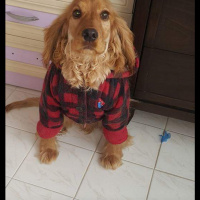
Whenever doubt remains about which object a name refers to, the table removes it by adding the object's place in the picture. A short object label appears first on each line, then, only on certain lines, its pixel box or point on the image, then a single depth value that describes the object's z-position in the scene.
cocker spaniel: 1.19
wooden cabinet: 1.38
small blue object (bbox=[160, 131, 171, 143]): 1.85
